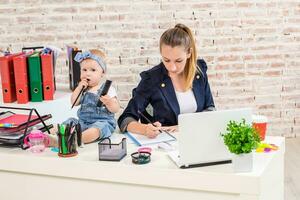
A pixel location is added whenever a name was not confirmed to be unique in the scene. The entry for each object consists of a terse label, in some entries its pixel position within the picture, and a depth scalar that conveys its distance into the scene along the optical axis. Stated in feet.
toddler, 7.98
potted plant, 5.91
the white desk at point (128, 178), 6.00
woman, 8.45
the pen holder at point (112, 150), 6.70
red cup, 7.14
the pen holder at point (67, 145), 6.85
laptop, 6.10
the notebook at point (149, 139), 7.48
